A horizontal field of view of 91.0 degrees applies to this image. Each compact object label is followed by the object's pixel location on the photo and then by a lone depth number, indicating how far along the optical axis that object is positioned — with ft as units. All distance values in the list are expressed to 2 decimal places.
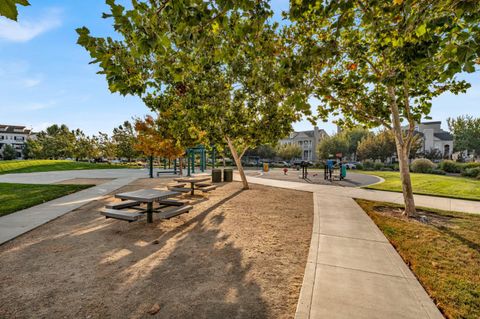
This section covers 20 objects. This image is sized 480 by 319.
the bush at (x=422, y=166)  90.62
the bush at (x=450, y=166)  89.35
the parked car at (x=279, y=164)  164.42
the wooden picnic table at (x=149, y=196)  21.67
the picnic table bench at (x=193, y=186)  35.21
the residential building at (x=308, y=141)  254.68
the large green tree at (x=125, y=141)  159.12
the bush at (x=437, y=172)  86.45
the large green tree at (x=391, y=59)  10.89
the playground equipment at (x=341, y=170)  65.00
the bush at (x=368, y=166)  121.56
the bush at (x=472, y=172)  71.11
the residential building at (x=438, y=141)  196.44
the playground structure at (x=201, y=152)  81.41
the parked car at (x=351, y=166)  135.26
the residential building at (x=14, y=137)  292.81
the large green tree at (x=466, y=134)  177.17
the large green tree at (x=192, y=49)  10.48
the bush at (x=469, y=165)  81.92
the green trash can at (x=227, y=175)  60.13
